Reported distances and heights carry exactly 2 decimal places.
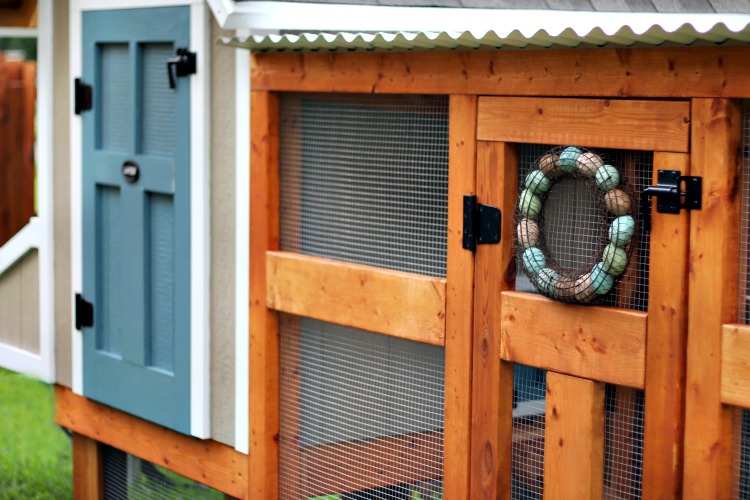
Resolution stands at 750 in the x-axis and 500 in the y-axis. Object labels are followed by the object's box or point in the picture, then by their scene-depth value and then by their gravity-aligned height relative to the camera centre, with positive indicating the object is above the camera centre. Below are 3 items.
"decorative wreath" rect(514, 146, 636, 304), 2.59 -0.15
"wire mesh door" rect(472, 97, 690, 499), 2.55 -0.33
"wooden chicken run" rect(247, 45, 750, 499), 2.48 -0.32
